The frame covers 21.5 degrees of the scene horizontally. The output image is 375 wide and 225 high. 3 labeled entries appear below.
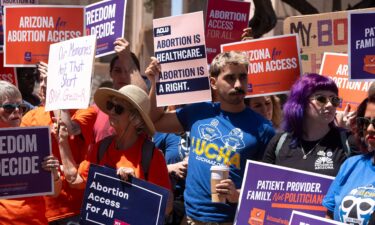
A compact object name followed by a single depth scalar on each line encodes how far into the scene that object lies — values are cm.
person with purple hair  611
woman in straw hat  610
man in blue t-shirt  652
